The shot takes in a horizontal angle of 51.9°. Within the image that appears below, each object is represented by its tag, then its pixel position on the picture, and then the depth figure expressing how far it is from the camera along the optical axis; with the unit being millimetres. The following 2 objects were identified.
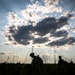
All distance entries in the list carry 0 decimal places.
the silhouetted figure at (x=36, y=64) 6445
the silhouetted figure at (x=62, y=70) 7102
